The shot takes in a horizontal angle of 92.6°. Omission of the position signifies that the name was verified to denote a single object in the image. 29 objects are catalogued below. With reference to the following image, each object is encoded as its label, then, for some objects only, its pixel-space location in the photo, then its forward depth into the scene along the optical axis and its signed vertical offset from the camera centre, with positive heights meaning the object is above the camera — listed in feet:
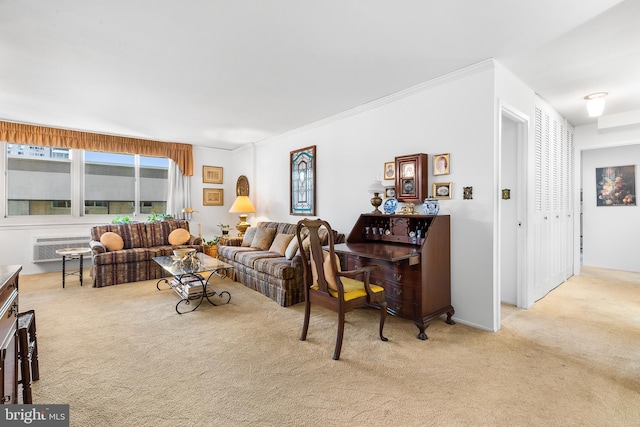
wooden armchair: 7.79 -2.04
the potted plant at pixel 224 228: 21.19 -1.02
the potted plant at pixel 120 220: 18.10 -0.35
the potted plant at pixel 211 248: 19.90 -2.23
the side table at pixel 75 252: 14.21 -1.78
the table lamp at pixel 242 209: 20.10 +0.31
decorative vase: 9.94 +0.23
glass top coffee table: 11.69 -2.77
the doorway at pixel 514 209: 11.16 +0.14
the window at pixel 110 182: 18.49 +2.02
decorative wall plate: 21.93 +2.00
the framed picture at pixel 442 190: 10.23 +0.78
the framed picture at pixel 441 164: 10.22 +1.66
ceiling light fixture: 11.46 +4.10
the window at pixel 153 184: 20.26 +2.03
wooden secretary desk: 9.00 -1.64
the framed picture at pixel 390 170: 11.86 +1.70
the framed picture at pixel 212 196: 22.08 +1.28
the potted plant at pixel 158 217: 19.08 -0.20
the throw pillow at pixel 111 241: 15.39 -1.37
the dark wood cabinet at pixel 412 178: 10.62 +1.25
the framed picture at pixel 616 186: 17.26 +1.56
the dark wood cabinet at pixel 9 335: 4.08 -1.77
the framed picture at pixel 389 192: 11.96 +0.84
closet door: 12.10 +0.49
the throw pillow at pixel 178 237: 17.52 -1.34
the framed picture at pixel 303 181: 16.12 +1.80
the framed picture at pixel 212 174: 22.08 +2.88
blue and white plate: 10.98 +0.29
